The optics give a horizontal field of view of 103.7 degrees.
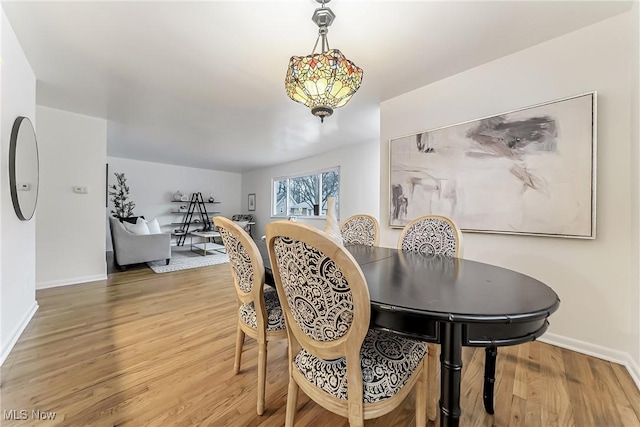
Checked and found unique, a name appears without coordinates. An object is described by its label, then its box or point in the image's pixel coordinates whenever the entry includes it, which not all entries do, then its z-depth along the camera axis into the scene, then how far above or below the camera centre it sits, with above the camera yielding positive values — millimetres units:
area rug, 4190 -927
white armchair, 4016 -563
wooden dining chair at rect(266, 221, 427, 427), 769 -434
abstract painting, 1723 +343
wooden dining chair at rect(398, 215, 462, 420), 1647 -169
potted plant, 5840 +342
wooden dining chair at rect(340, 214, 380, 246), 2164 -160
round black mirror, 1797 +338
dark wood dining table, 743 -300
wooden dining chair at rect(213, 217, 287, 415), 1226 -428
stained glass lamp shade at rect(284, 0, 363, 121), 1332 +730
